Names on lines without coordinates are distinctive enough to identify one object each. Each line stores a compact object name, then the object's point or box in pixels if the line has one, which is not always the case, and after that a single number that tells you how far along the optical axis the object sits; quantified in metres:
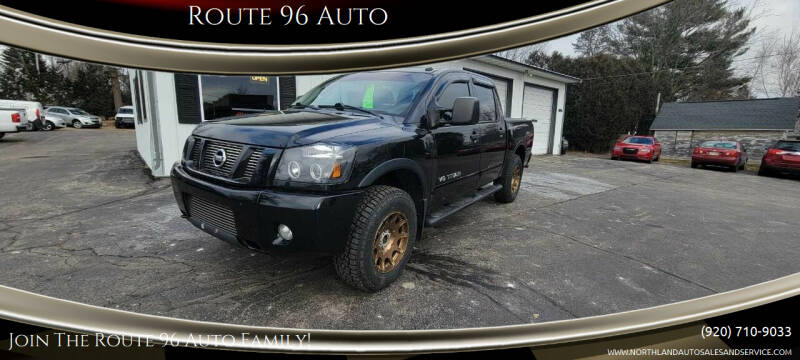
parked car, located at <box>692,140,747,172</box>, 11.86
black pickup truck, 2.14
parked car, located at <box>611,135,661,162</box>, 15.70
